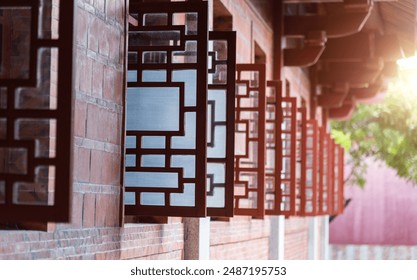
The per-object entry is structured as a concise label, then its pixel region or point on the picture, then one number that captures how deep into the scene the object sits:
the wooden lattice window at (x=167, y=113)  8.00
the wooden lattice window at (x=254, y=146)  11.01
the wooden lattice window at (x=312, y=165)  17.49
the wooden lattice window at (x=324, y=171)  18.92
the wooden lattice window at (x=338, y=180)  22.53
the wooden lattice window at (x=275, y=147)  12.56
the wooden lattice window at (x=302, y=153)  15.20
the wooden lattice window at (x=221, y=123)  8.72
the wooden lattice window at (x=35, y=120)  5.49
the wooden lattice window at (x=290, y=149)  13.60
